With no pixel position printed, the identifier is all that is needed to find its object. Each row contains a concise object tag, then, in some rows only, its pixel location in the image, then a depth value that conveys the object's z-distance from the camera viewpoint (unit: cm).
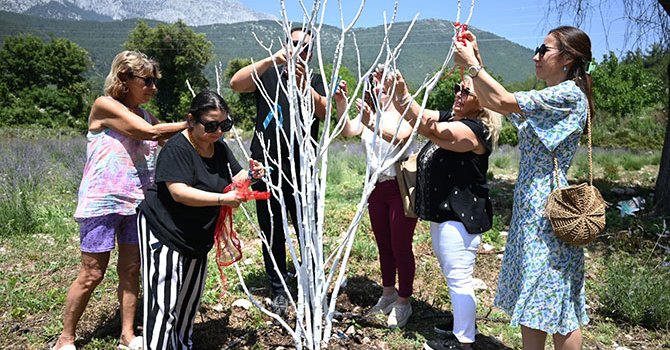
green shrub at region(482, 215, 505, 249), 478
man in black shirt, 295
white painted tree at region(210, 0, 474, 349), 179
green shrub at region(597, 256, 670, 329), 316
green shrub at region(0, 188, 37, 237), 489
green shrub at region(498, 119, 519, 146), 2099
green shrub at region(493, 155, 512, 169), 1127
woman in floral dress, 201
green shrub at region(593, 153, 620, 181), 884
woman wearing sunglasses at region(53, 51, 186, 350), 255
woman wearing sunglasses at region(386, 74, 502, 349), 249
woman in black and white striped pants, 224
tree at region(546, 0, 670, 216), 578
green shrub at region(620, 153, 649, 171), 1046
